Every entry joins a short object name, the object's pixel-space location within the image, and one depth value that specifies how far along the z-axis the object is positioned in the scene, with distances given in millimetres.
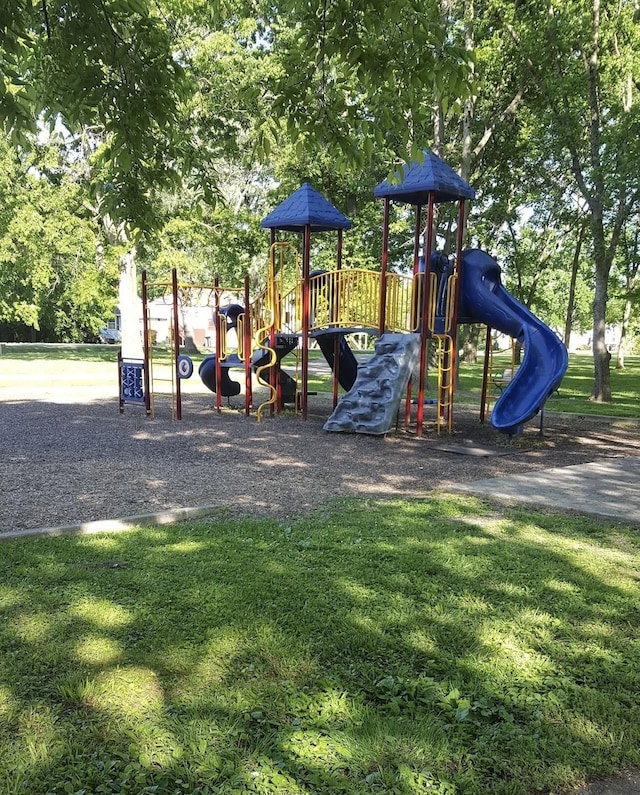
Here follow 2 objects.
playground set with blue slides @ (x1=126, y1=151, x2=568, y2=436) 10906
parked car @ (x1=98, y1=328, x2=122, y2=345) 61531
